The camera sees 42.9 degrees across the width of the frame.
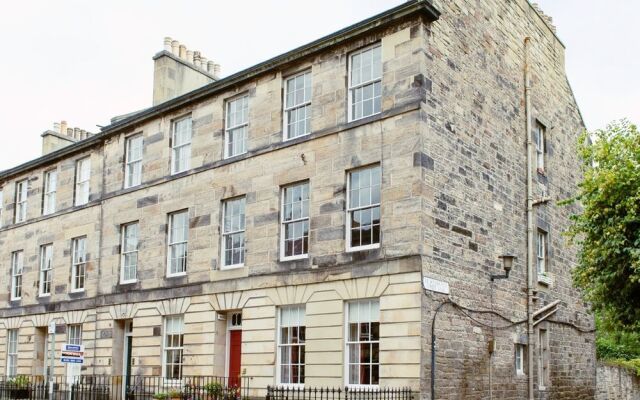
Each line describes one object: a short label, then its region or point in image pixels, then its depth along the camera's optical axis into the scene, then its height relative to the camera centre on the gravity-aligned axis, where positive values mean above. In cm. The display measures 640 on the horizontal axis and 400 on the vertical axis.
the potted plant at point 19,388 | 2617 -164
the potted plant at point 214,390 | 1962 -119
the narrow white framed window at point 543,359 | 2139 -33
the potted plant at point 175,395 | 1986 -134
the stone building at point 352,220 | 1777 +309
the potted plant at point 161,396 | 1998 -138
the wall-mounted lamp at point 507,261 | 1864 +191
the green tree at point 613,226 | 1711 +260
